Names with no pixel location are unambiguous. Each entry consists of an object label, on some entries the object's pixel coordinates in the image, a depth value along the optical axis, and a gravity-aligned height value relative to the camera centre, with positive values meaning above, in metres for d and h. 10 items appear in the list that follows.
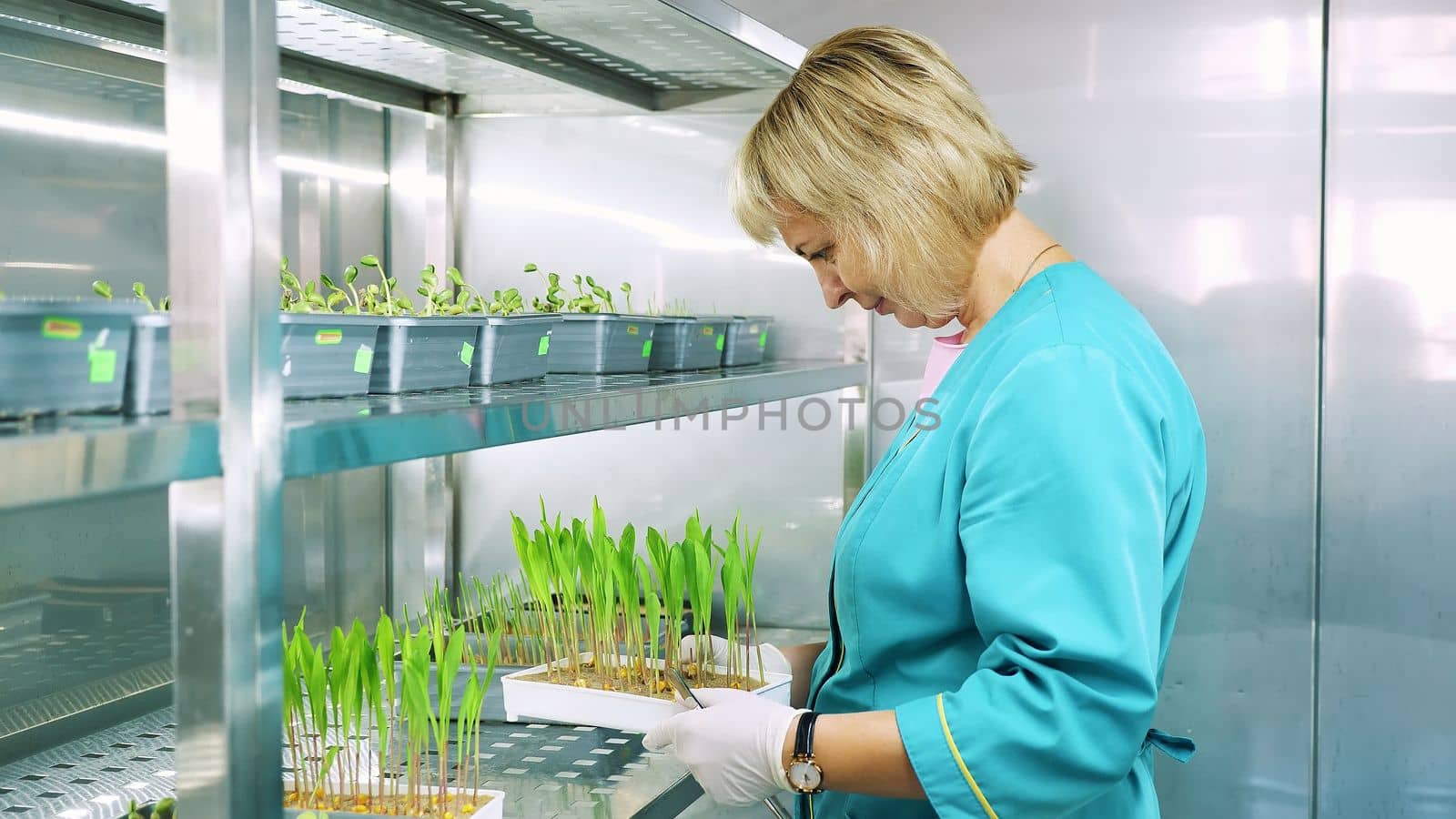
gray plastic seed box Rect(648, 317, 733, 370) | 1.69 +0.03
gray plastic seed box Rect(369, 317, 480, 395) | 1.11 +0.01
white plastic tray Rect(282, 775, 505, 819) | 1.12 -0.42
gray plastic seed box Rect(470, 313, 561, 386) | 1.27 +0.02
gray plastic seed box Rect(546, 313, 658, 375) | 1.46 +0.03
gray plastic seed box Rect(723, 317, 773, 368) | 1.90 +0.04
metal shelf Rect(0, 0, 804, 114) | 1.40 +0.44
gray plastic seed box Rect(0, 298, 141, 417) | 0.67 +0.00
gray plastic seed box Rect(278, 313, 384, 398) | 0.98 +0.01
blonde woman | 0.99 -0.12
